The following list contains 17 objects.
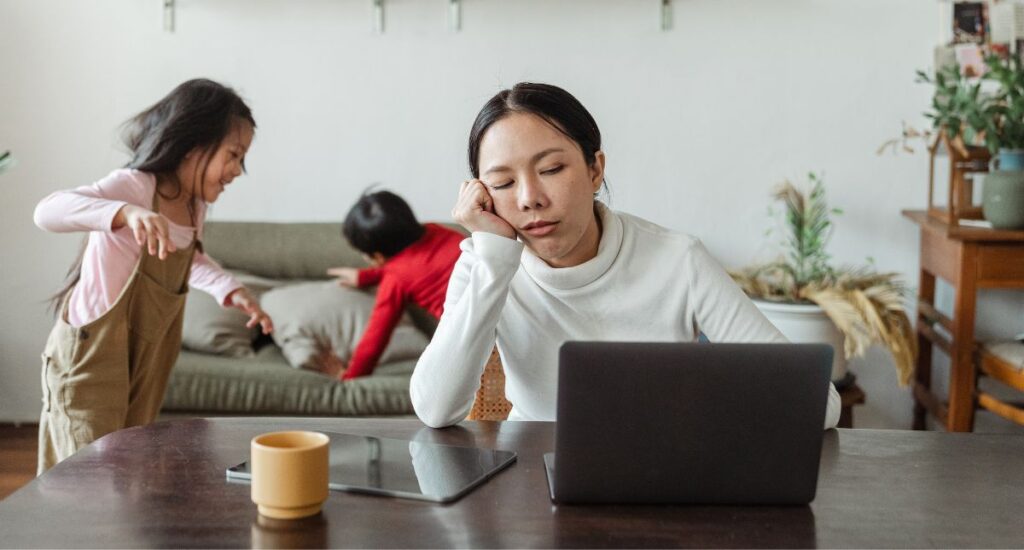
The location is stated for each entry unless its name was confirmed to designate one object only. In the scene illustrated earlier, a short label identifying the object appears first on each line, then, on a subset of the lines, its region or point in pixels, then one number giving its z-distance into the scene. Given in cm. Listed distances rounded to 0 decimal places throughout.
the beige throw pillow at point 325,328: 303
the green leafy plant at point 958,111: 295
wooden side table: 290
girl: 211
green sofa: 289
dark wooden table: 98
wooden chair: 282
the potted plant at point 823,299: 298
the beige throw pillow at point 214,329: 307
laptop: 101
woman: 146
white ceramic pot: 302
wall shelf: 351
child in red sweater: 290
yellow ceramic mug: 101
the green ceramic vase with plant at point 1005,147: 286
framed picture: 341
